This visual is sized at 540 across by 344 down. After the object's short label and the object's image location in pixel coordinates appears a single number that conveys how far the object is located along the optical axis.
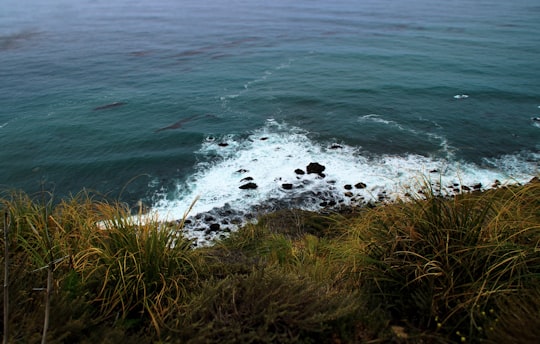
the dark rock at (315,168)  19.82
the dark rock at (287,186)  18.64
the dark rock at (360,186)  18.24
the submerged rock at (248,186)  18.95
